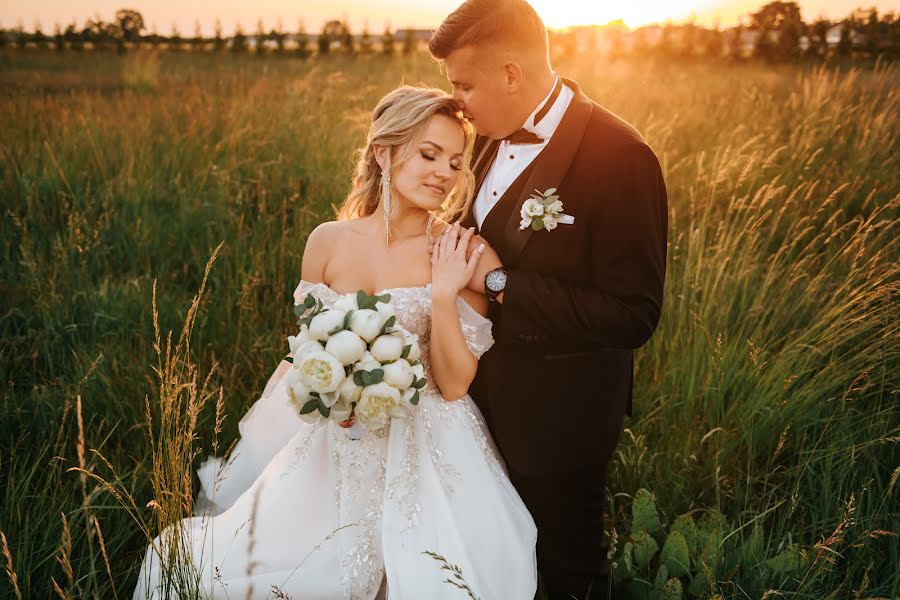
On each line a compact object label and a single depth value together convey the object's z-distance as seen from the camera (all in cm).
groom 240
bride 234
